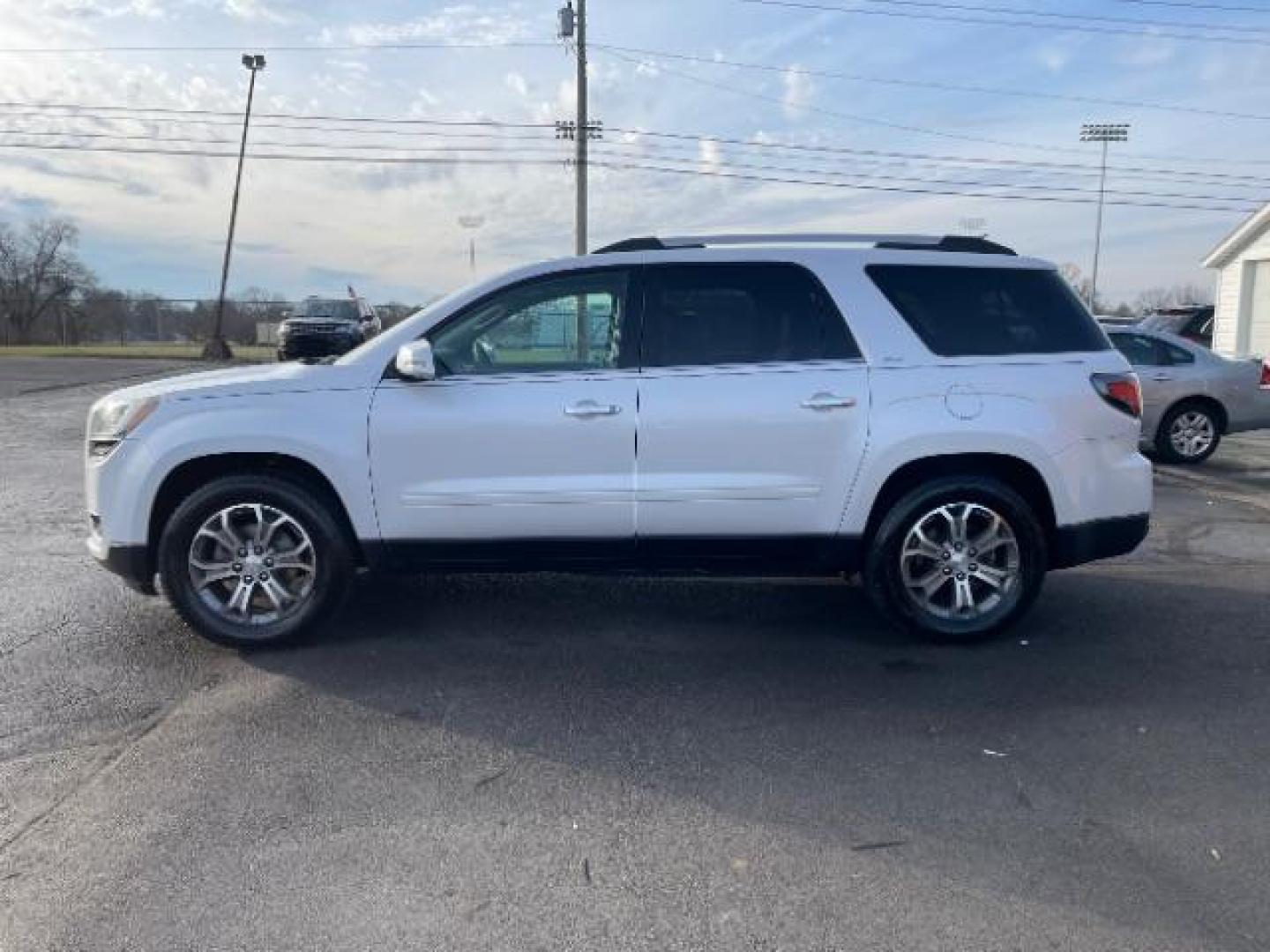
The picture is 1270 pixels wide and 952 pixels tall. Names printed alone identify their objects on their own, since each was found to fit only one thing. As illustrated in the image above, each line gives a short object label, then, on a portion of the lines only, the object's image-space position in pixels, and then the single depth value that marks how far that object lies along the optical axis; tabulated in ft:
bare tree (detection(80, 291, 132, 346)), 148.97
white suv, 16.07
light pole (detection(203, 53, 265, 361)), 122.52
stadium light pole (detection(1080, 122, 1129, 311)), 157.66
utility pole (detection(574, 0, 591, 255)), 89.56
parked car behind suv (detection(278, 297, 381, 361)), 86.58
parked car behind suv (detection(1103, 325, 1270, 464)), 38.47
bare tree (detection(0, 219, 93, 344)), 193.56
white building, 82.89
